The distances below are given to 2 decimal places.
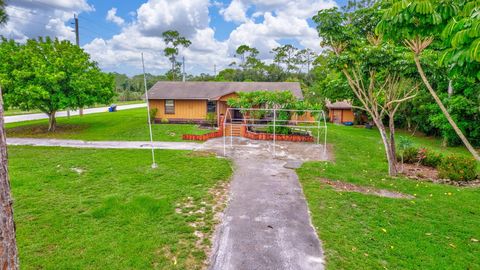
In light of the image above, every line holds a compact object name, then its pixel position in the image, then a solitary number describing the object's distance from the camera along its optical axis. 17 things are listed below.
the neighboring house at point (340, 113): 29.77
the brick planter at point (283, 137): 17.22
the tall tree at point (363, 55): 9.23
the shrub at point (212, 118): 21.56
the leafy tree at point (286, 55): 55.38
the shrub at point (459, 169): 10.17
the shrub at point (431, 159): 12.26
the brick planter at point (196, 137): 17.08
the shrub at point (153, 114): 23.20
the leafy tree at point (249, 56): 56.16
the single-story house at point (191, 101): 23.16
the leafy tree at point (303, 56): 55.31
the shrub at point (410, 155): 12.88
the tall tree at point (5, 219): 2.82
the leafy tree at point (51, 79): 16.08
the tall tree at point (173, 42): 50.69
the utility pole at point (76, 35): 24.66
